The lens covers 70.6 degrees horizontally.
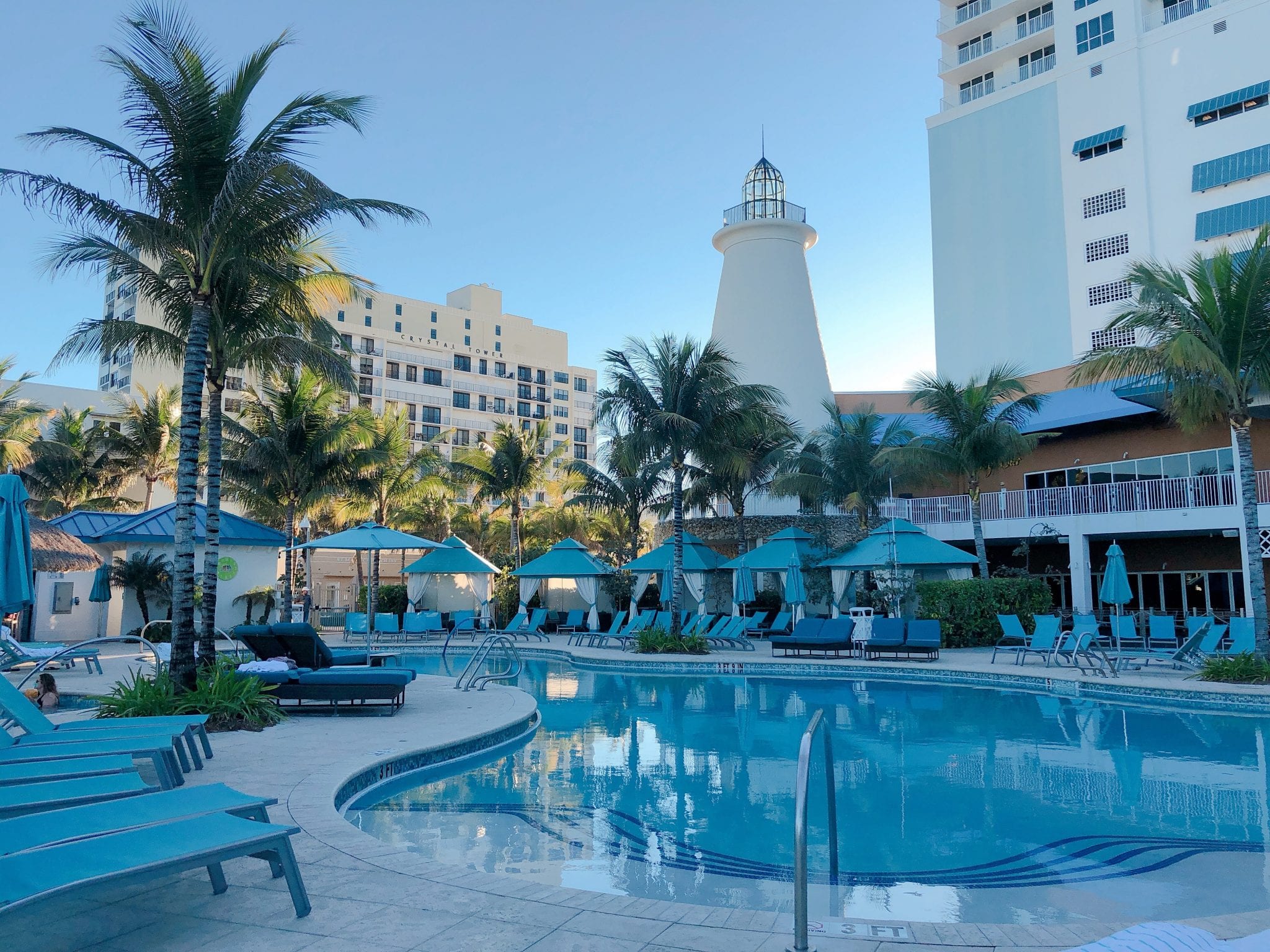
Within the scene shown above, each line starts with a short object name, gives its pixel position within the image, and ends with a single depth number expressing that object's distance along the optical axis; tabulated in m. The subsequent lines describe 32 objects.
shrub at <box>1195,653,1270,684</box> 12.53
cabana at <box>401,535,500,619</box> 24.80
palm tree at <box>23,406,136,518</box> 31.02
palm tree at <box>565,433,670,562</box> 27.45
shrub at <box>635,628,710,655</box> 18.80
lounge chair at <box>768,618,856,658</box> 17.45
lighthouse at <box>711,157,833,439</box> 32.03
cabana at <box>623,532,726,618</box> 24.56
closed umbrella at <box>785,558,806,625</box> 20.66
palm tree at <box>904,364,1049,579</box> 20.75
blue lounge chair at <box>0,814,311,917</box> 2.82
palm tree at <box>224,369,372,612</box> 21.66
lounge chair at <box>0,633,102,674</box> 13.07
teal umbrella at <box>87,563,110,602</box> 18.48
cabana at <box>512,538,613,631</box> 24.69
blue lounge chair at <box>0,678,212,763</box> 5.63
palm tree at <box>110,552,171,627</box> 20.78
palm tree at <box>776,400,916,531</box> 24.83
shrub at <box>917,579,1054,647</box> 19.64
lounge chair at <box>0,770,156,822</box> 3.71
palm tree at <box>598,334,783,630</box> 18.92
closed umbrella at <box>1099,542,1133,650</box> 17.33
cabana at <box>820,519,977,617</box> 20.14
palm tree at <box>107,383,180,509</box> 30.36
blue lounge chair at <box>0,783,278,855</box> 3.24
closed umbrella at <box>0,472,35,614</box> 6.50
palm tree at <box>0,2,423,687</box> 8.56
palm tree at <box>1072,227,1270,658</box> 12.46
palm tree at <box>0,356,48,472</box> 25.48
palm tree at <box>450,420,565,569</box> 29.39
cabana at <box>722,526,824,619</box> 22.56
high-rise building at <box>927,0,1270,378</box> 30.53
